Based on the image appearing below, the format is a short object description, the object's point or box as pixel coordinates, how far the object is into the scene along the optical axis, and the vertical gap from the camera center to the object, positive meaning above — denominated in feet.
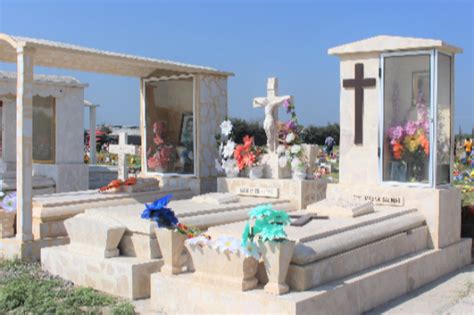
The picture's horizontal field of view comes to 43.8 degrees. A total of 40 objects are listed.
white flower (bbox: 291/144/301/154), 29.22 +0.29
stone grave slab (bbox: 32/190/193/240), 26.05 -2.33
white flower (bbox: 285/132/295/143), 29.66 +0.87
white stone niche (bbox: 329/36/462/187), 25.41 +1.86
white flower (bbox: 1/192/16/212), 26.90 -2.26
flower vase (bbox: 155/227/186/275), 18.85 -3.04
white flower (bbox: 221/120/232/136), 32.71 +1.55
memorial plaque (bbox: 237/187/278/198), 29.37 -1.85
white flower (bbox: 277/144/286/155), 29.84 +0.29
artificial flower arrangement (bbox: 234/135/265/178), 30.25 -0.09
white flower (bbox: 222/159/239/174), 31.09 -0.59
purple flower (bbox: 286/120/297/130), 30.14 +1.52
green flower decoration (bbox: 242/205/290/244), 16.16 -1.97
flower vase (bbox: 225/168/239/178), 31.04 -0.92
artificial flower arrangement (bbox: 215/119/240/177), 31.19 +0.20
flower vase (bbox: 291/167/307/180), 29.01 -0.90
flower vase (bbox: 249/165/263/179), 30.19 -0.88
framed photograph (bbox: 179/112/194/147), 35.09 +1.47
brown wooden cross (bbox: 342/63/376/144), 26.61 +2.68
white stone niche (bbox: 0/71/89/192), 43.88 +1.96
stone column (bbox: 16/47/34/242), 25.05 +0.38
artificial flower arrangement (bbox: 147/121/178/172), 36.09 +0.18
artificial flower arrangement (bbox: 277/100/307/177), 29.07 +0.45
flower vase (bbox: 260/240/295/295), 16.19 -2.98
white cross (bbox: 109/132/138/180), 35.22 +0.23
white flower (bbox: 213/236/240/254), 17.11 -2.64
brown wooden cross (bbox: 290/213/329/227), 20.62 -2.32
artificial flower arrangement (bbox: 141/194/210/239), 19.33 -2.02
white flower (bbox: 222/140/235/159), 31.60 +0.26
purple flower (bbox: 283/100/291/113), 29.86 +2.53
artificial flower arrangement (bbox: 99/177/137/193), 31.09 -1.55
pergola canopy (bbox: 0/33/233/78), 25.80 +4.82
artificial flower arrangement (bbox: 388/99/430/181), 25.77 +0.61
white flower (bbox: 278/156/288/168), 29.53 -0.31
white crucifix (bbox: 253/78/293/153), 30.01 +2.44
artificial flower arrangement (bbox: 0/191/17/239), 26.55 -2.84
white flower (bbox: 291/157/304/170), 28.86 -0.45
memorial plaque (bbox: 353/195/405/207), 25.38 -1.95
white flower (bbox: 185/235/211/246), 17.93 -2.64
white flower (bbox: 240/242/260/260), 16.83 -2.75
